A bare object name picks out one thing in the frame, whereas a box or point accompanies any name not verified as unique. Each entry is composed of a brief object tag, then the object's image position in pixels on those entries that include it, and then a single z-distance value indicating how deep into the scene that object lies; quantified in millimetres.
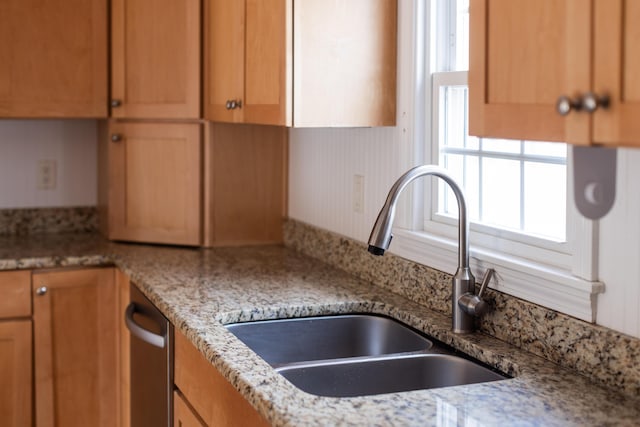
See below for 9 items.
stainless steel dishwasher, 2275
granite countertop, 1434
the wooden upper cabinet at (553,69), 1111
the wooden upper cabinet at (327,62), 2277
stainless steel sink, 1824
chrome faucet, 1872
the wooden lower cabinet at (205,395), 1700
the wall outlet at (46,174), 3426
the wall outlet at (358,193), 2605
